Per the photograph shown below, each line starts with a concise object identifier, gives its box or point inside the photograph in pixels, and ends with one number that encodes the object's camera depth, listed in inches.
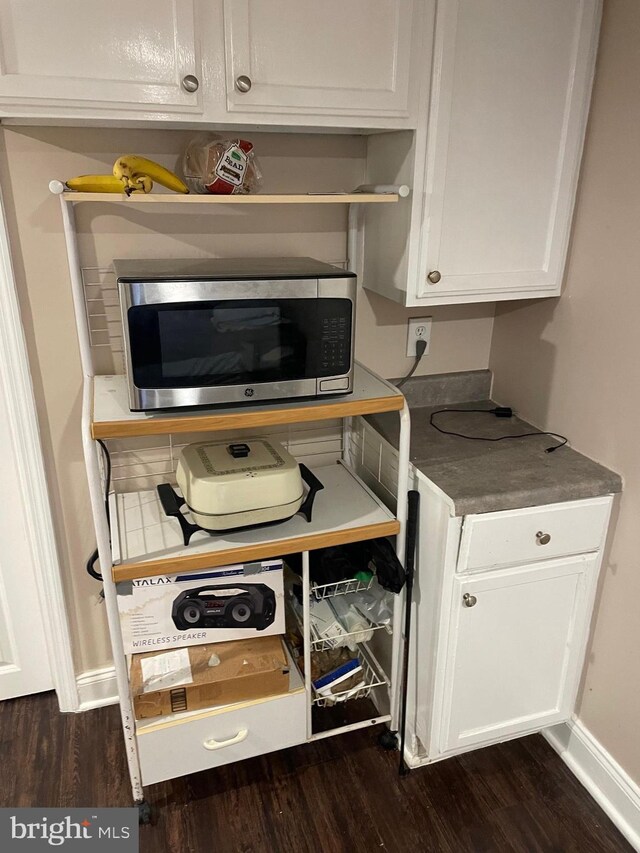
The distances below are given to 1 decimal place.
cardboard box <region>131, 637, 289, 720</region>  61.4
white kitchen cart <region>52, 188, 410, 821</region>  54.6
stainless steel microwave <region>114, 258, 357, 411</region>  51.1
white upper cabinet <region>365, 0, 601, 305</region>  56.7
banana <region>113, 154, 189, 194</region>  51.3
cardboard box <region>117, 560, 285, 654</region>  59.9
